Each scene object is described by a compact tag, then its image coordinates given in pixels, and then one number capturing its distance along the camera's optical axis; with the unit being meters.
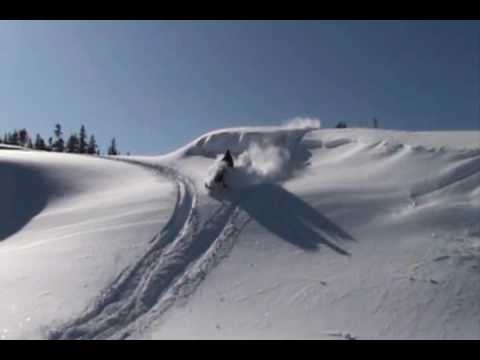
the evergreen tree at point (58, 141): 58.47
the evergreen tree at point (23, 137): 60.88
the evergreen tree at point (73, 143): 59.32
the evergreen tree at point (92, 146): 60.38
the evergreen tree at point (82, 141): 59.66
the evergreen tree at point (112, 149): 64.44
